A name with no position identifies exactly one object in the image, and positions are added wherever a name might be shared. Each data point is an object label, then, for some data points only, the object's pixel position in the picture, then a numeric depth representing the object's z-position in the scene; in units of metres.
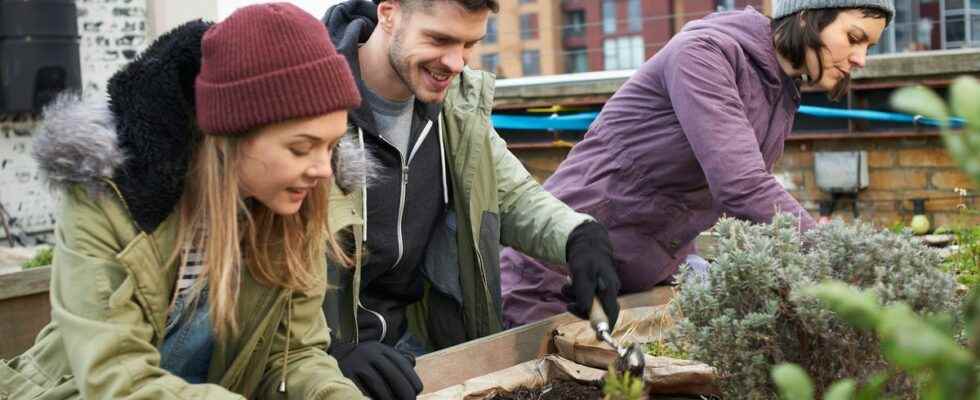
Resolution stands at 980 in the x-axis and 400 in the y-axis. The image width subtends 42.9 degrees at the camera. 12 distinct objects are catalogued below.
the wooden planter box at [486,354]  2.64
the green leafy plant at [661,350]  2.81
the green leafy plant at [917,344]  0.54
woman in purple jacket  2.97
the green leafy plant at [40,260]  5.88
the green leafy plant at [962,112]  0.55
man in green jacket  2.65
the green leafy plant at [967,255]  3.50
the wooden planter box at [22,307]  5.20
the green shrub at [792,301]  2.09
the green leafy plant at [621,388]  1.31
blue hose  8.40
